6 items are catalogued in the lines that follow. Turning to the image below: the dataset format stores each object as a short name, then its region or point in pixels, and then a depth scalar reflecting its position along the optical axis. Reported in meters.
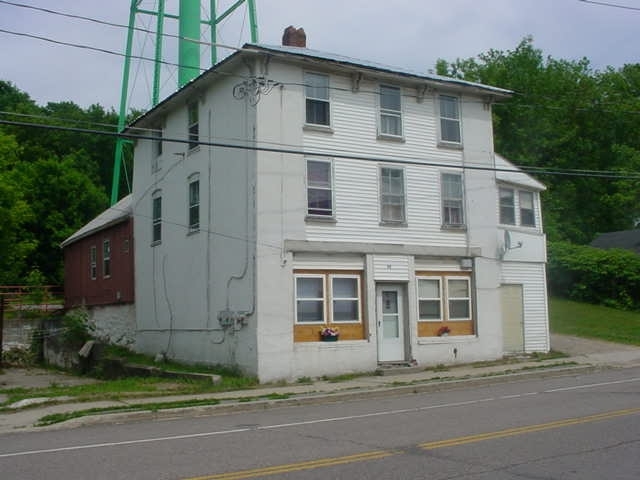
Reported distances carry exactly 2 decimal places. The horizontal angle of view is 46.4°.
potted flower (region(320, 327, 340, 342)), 19.91
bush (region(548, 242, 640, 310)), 38.72
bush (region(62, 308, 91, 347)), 30.39
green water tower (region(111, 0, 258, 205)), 30.94
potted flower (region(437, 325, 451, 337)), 22.23
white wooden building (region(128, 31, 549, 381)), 19.62
